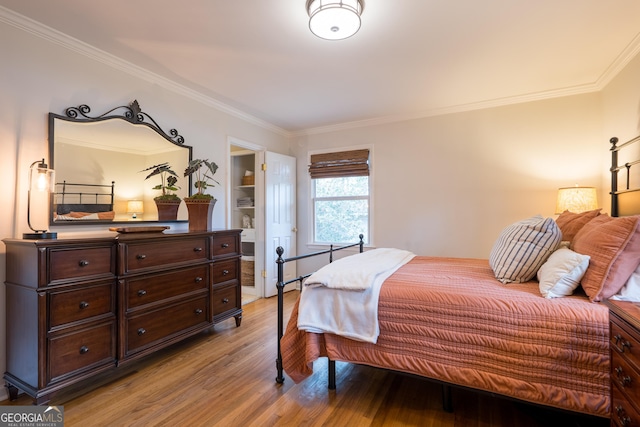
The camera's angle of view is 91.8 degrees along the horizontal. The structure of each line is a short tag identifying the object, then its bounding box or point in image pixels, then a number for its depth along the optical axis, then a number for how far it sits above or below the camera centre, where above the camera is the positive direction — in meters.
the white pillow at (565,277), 1.52 -0.32
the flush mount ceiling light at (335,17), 1.77 +1.16
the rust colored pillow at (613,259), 1.42 -0.22
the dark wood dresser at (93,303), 1.73 -0.59
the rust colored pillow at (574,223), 2.13 -0.07
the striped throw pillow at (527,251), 1.83 -0.23
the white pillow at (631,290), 1.39 -0.36
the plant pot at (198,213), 2.80 +0.00
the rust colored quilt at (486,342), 1.32 -0.63
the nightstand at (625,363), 0.99 -0.52
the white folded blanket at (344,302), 1.72 -0.51
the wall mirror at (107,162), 2.20 +0.40
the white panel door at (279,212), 4.14 +0.01
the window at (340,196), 4.25 +0.25
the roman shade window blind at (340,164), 4.20 +0.69
